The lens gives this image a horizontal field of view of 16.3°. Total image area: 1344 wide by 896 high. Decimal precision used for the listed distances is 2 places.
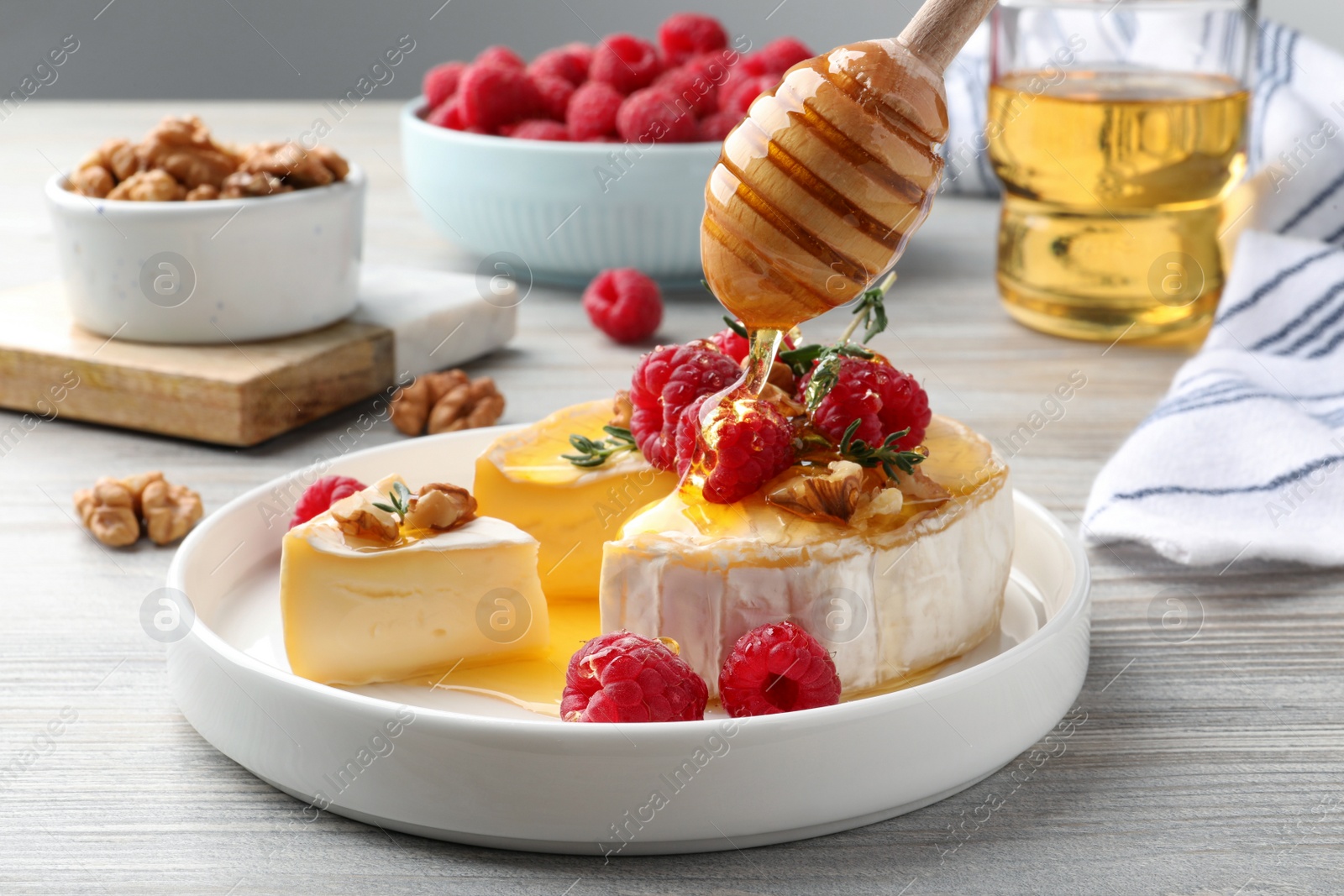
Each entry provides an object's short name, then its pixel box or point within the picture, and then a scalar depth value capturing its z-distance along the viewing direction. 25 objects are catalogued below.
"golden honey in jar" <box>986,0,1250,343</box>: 1.12
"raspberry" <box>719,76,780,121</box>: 1.20
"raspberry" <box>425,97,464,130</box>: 1.30
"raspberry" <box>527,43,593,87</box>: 1.30
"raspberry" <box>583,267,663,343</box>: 1.16
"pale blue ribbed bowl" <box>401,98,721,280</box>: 1.19
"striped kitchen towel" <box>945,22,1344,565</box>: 0.99
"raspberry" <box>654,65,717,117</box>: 1.21
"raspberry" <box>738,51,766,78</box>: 1.27
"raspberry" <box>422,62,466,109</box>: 1.35
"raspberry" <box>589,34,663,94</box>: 1.25
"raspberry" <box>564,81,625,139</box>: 1.22
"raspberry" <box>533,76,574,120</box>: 1.28
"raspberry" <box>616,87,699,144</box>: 1.19
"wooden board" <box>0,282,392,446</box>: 1.07
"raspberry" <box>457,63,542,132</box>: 1.25
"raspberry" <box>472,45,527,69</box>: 1.28
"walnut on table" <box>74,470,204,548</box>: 1.00
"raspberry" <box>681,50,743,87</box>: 1.24
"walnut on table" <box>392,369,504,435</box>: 1.08
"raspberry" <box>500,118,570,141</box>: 1.23
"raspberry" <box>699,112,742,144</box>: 1.21
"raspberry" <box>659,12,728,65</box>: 1.35
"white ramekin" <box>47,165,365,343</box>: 1.07
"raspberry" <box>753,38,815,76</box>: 1.28
